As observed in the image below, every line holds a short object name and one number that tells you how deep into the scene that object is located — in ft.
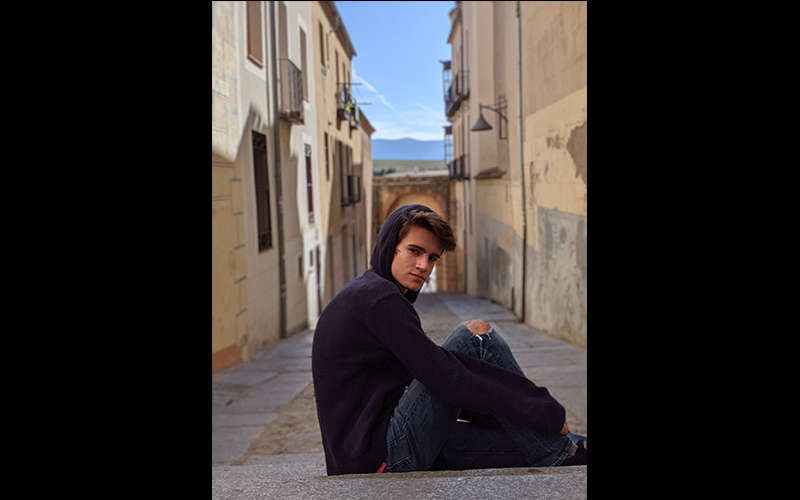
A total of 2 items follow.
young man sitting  6.44
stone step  6.22
